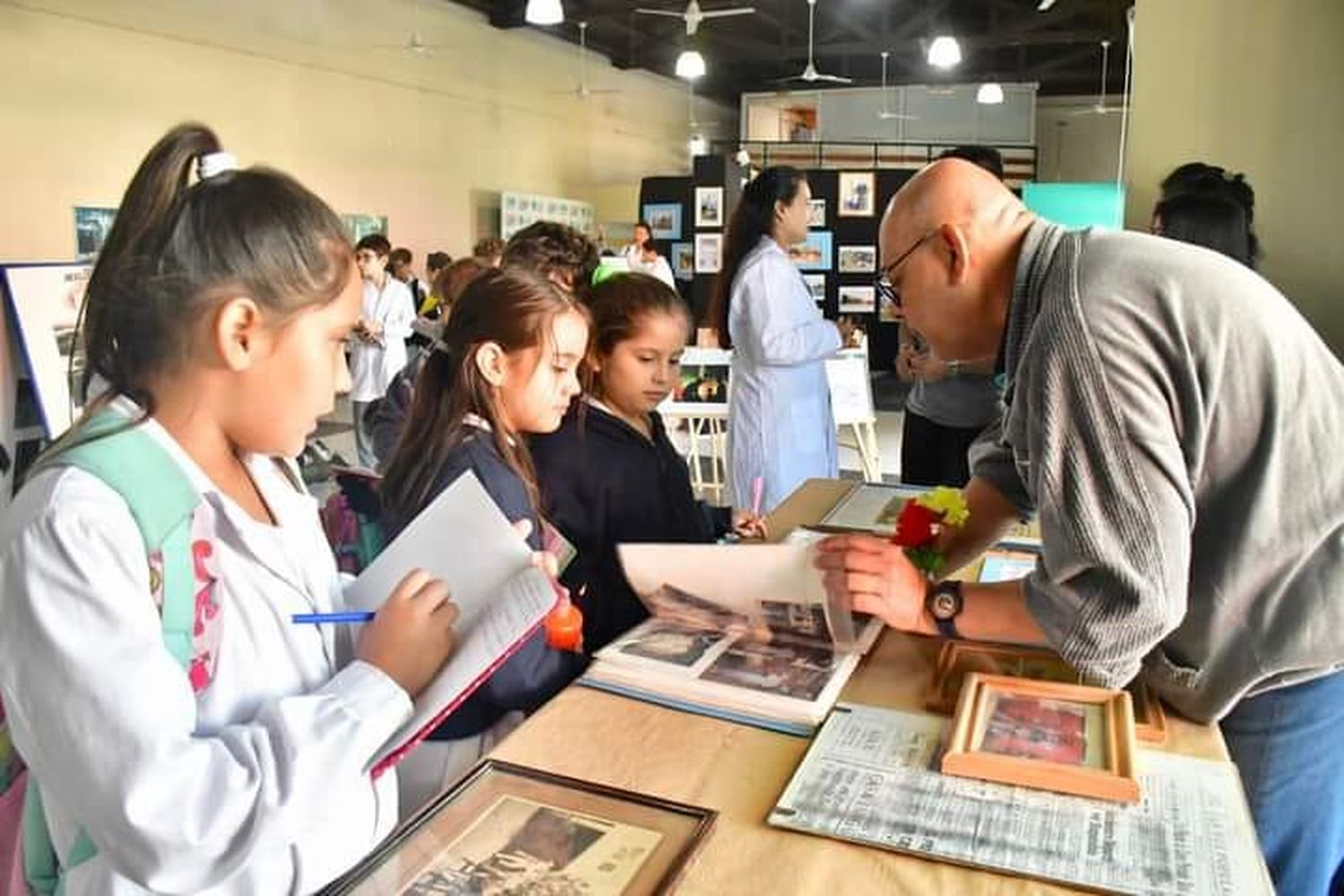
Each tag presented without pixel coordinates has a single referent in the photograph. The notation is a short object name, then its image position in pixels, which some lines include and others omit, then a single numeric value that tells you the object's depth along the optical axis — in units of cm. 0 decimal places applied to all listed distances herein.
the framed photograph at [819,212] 982
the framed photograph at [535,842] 76
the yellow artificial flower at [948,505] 130
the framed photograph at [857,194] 971
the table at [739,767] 77
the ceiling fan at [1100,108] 1396
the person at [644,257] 778
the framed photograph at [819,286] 994
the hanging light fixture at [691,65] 904
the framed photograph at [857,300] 1003
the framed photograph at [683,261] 1002
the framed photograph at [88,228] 608
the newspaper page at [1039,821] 78
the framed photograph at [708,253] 870
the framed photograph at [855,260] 981
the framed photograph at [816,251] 977
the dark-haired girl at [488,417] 129
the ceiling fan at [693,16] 779
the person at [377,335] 599
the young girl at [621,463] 154
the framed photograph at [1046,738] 88
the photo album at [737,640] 106
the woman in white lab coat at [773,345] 291
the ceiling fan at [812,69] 972
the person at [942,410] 261
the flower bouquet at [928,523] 126
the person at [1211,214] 221
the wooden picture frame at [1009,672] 102
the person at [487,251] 335
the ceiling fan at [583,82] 1134
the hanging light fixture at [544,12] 698
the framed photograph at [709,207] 876
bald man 93
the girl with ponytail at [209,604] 70
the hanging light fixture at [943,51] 909
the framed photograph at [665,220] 1041
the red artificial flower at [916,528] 127
